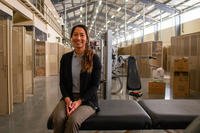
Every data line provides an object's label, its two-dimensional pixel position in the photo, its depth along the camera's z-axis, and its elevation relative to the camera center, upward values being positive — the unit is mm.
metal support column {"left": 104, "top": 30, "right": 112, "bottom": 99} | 3024 +48
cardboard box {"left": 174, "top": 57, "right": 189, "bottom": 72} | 4406 -18
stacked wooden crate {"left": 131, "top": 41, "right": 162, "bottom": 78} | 7549 +453
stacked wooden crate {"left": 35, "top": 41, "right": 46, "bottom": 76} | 7510 +268
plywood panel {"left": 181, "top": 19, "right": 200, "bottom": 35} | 9056 +2254
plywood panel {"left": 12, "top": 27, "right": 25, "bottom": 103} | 3359 +142
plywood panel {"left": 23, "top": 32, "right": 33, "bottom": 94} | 3977 +93
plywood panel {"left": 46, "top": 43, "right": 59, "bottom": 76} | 7876 +293
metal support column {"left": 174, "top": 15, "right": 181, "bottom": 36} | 9988 +2472
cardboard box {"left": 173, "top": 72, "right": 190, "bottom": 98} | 4432 -578
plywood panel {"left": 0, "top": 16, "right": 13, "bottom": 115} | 2752 -42
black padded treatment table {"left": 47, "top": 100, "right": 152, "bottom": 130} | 1336 -477
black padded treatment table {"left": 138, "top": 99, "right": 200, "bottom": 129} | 1371 -438
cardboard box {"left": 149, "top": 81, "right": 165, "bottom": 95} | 4514 -674
